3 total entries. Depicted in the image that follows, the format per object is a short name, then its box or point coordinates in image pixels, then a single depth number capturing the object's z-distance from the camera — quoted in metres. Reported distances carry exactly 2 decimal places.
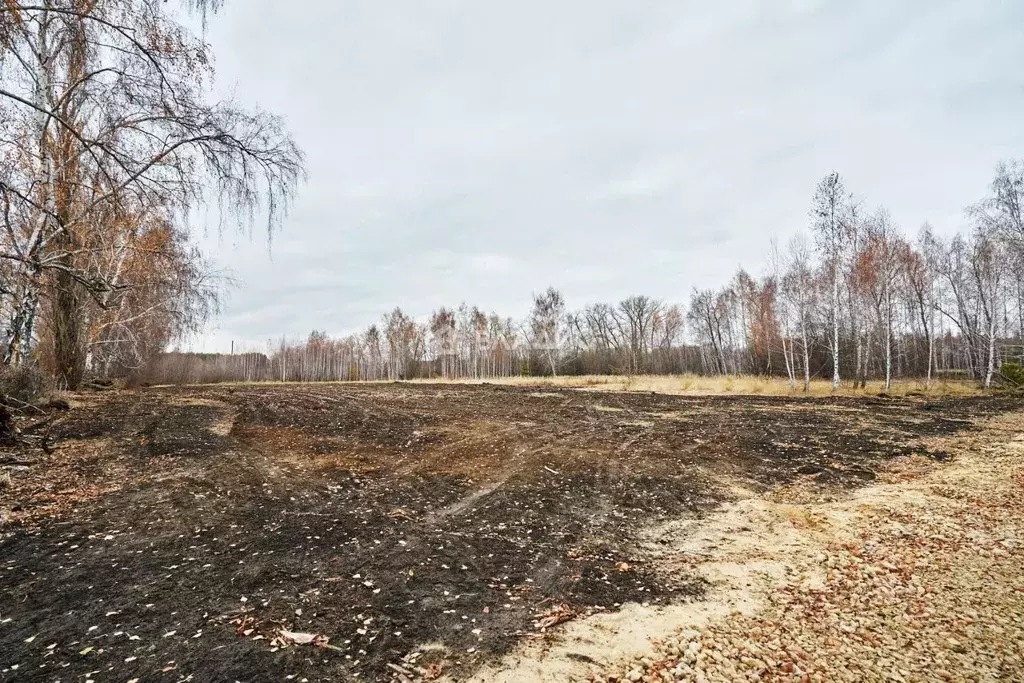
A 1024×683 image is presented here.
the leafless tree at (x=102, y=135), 4.84
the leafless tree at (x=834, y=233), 24.33
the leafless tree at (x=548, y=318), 56.84
